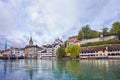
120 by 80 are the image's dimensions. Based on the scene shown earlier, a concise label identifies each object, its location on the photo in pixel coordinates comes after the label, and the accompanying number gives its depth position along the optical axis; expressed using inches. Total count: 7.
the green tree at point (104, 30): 1614.2
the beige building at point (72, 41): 1867.4
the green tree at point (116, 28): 1396.7
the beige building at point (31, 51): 2573.7
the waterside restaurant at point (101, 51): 1262.7
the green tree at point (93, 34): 1714.0
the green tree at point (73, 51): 1380.7
